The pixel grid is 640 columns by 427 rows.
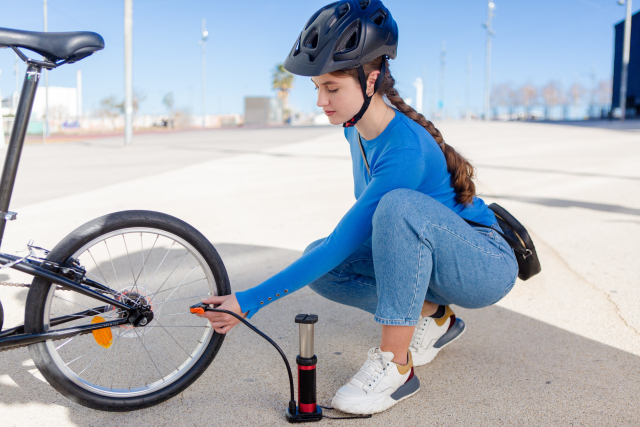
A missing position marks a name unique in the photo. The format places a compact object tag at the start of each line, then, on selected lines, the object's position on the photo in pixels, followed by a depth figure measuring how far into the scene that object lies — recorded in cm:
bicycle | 184
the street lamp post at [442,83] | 7932
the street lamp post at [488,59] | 4473
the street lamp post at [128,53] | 1669
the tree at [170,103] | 5234
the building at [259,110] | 5319
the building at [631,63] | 5134
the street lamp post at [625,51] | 3295
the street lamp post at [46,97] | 2655
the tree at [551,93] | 9738
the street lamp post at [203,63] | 5175
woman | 195
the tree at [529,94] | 9475
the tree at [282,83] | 6775
